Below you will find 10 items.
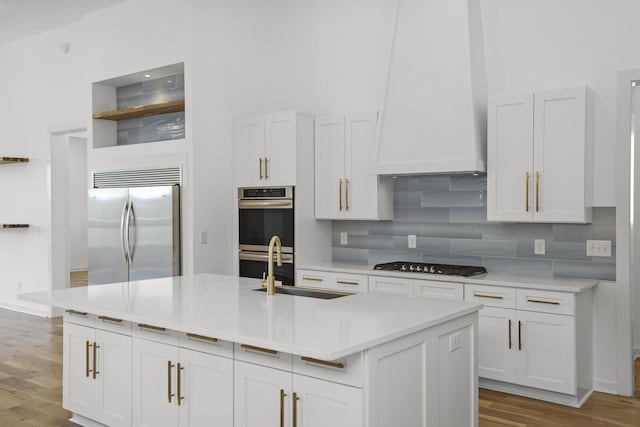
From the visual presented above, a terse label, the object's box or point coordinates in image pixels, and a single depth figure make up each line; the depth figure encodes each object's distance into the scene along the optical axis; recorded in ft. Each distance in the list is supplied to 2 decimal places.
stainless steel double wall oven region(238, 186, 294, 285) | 17.90
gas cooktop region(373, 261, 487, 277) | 15.06
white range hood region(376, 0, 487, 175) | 14.71
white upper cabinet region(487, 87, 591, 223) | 13.55
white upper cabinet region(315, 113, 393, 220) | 17.19
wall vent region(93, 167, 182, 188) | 18.83
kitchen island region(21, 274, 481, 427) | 7.60
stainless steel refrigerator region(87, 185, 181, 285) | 18.20
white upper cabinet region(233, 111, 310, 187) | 17.79
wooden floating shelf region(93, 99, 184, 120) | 19.20
